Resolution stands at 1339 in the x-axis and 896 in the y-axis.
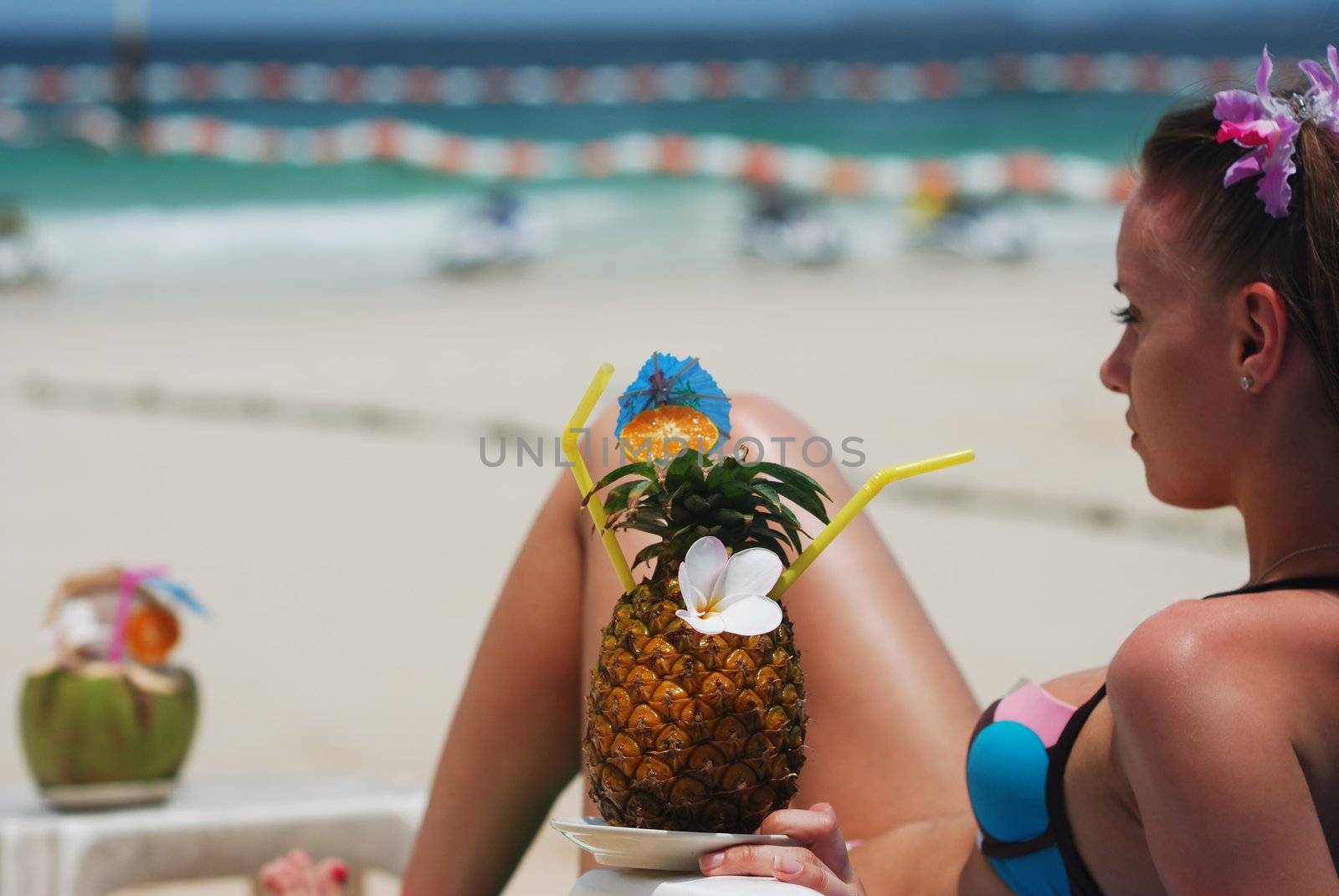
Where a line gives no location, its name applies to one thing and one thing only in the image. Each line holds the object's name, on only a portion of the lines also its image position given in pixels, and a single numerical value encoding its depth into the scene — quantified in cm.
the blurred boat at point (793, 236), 1614
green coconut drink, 240
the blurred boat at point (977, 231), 1582
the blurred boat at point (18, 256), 1566
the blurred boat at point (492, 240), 1681
